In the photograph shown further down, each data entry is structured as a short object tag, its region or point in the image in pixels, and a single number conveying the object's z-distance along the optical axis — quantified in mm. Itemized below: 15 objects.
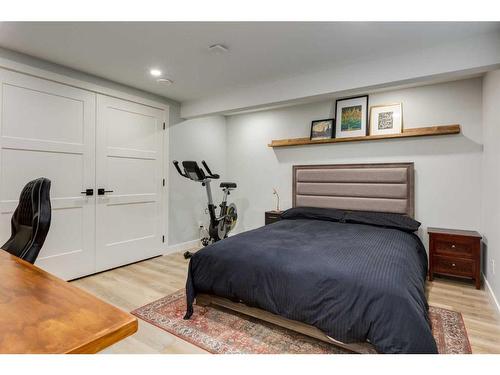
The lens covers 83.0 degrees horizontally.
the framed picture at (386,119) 3678
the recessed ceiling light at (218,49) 2553
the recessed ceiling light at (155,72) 3148
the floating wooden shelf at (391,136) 3303
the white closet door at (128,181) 3484
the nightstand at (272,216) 4260
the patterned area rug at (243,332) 1932
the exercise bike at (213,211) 4082
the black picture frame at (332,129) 4139
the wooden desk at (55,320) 674
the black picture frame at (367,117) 3871
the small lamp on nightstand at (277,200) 4707
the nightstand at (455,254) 2953
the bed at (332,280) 1610
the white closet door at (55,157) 2729
